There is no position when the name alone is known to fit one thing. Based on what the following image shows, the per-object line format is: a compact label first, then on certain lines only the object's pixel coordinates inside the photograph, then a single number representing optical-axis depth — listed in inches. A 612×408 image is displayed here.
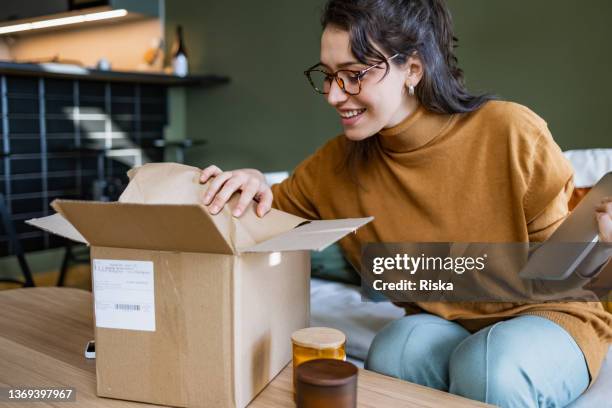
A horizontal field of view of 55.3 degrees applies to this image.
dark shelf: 115.3
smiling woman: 42.4
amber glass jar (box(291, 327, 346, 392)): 29.3
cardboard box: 28.0
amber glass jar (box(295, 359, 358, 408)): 25.3
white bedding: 59.1
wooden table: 31.8
